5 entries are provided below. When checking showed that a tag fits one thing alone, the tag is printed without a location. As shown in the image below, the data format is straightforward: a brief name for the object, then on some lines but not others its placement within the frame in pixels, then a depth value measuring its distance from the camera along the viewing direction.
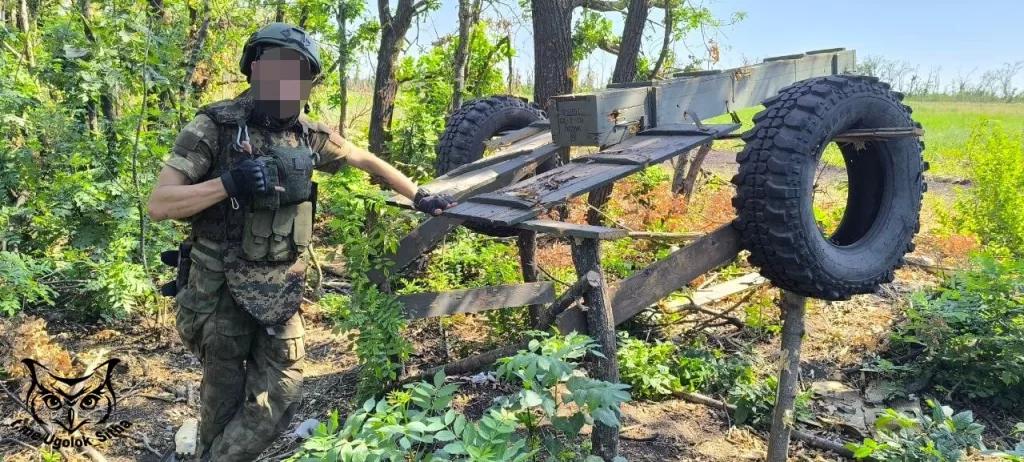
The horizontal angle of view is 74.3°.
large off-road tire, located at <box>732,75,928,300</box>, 2.70
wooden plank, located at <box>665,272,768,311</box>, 4.86
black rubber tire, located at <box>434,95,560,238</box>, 4.39
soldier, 2.62
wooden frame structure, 2.62
